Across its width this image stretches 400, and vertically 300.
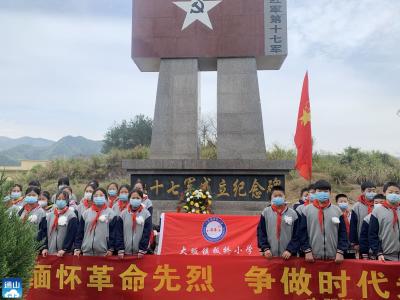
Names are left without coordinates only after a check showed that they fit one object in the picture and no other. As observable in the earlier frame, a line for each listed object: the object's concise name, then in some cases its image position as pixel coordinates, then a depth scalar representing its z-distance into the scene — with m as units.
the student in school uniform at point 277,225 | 4.42
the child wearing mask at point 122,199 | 5.40
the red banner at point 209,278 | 3.97
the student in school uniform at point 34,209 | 4.92
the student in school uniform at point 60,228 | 4.74
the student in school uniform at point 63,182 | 7.00
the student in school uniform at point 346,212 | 5.42
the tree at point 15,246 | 2.33
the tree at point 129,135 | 30.15
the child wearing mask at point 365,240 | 4.45
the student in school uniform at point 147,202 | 6.16
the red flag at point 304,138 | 8.48
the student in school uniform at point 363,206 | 5.45
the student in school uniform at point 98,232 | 4.67
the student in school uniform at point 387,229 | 4.24
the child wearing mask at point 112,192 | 6.05
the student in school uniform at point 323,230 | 4.25
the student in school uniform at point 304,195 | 6.30
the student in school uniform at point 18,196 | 5.79
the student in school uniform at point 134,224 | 4.82
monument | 9.34
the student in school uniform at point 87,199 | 5.82
